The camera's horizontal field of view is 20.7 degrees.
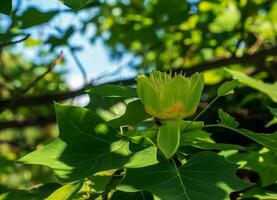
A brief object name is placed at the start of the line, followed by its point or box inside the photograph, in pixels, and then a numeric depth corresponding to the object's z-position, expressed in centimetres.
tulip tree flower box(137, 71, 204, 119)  70
